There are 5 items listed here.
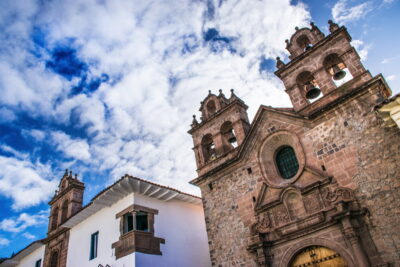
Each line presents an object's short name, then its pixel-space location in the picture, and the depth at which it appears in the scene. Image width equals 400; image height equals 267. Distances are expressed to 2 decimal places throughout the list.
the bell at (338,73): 11.93
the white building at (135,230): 13.50
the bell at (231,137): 15.01
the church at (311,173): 9.02
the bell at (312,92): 12.23
